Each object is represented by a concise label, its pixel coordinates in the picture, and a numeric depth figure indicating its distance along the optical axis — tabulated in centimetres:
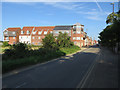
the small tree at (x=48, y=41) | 1744
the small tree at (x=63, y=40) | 2317
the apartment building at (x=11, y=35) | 4177
